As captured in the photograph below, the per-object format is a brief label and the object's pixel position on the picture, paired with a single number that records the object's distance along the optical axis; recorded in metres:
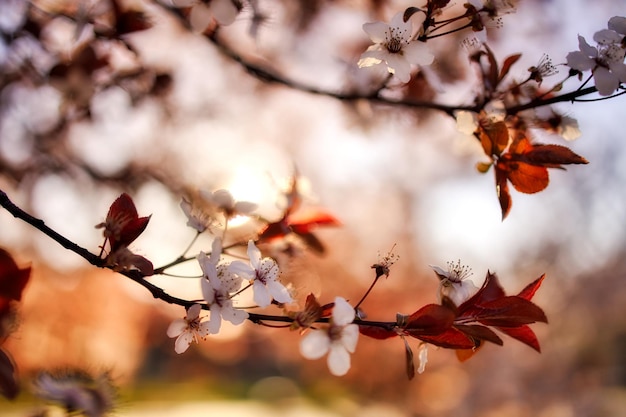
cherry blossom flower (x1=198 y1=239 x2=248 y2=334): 0.50
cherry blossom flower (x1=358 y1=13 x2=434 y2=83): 0.53
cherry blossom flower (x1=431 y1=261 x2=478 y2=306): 0.51
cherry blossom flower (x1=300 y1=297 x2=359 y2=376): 0.49
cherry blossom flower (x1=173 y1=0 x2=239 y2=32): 0.53
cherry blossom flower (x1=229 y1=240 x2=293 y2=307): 0.50
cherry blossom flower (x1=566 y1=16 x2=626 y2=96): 0.53
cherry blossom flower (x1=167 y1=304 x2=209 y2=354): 0.51
